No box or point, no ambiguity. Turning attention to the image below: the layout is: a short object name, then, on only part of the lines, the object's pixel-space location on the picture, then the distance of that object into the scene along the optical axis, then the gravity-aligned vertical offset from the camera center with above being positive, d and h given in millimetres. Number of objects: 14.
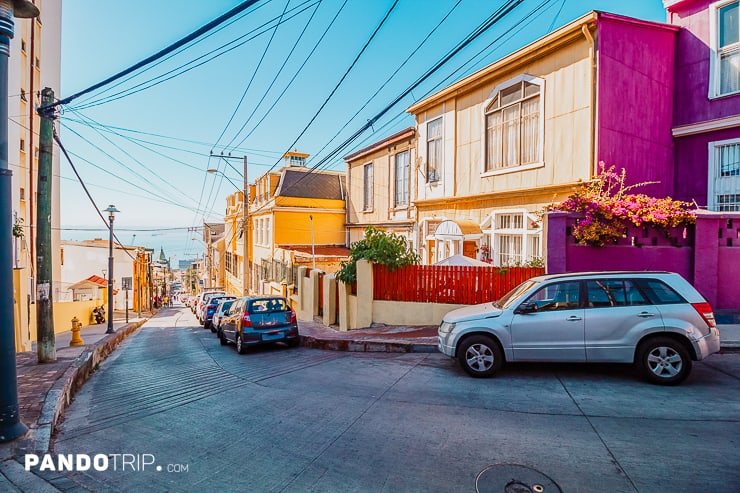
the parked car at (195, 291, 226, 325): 25506 -4065
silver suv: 6625 -1255
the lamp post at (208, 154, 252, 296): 25109 +354
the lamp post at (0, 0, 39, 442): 4793 -408
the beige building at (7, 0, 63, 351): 15234 +3739
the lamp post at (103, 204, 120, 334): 18322 -1182
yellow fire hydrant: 14445 -3195
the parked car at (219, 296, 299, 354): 11883 -2177
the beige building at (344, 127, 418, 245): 20219 +3000
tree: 12648 -207
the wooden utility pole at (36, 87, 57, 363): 9727 -57
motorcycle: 29672 -4962
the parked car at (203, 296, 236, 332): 23961 -3776
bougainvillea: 9570 +670
